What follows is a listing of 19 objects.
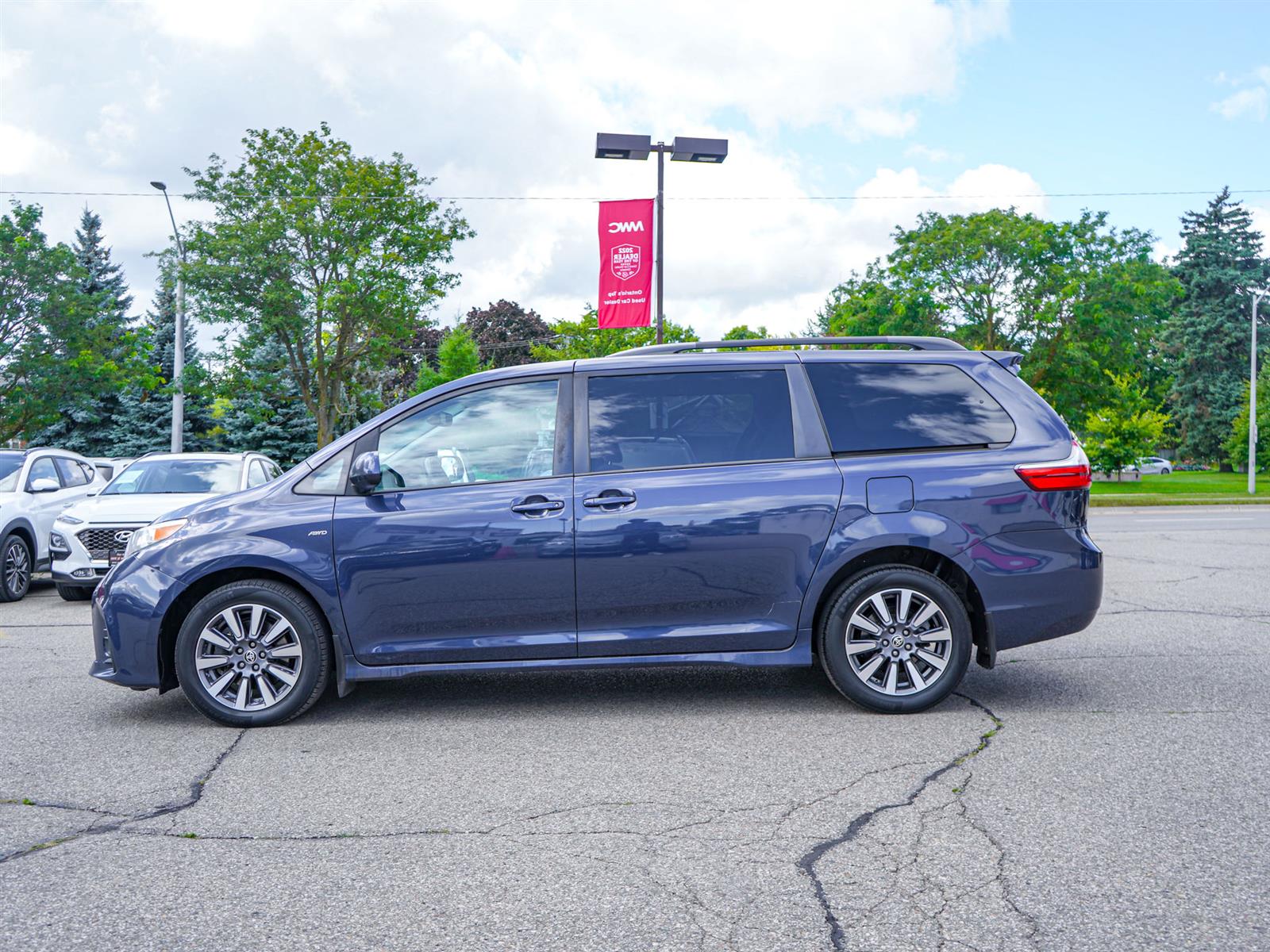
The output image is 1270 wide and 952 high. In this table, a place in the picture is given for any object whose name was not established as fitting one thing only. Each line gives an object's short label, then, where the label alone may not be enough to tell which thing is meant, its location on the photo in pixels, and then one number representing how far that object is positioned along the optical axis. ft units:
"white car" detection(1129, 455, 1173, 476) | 247.83
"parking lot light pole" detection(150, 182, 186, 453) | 86.94
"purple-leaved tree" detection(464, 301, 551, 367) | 218.79
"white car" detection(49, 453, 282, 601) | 34.12
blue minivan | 17.30
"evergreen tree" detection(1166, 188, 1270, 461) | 228.43
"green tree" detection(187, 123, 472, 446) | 83.61
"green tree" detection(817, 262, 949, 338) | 106.11
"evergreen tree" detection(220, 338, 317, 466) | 100.94
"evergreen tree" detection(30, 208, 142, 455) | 88.12
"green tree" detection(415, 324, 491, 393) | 199.72
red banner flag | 57.41
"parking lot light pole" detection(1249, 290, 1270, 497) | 119.14
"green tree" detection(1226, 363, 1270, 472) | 168.35
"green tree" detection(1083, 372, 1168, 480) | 145.28
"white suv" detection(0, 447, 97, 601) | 36.65
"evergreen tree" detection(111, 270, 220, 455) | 130.31
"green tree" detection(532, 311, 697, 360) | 160.04
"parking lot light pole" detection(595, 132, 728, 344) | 58.39
